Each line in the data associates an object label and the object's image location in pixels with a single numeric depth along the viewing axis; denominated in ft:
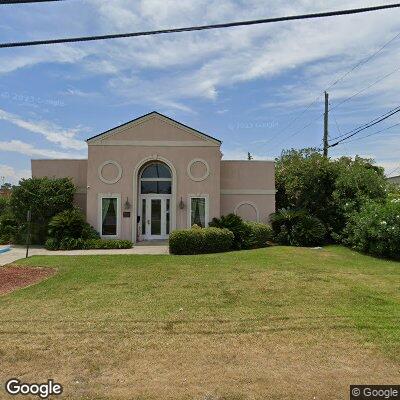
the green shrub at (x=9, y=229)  69.77
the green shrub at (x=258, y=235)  61.98
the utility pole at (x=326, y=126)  93.86
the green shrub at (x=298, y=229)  64.08
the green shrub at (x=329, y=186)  64.80
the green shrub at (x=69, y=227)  63.36
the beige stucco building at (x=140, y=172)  69.41
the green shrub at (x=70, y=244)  61.98
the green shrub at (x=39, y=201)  67.31
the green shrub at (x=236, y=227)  61.21
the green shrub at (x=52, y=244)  62.23
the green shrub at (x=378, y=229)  49.60
